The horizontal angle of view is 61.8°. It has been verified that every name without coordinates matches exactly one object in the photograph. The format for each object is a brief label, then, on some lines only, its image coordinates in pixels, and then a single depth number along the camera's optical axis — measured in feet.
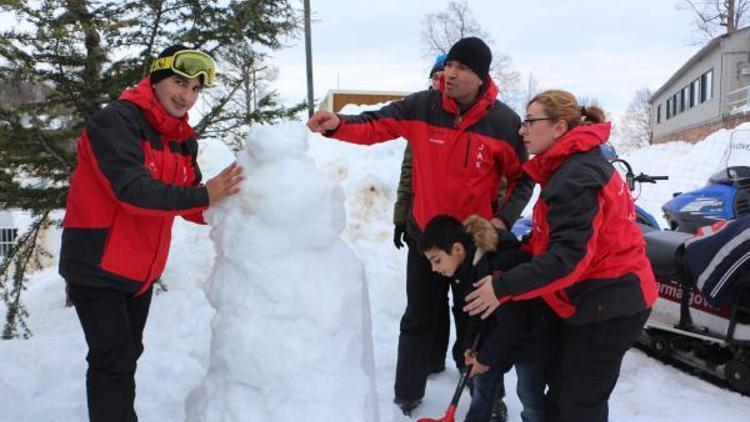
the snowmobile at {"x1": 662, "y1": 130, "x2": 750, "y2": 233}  18.24
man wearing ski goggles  8.71
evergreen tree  14.53
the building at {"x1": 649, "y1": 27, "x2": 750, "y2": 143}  79.03
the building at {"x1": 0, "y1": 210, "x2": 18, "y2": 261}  27.89
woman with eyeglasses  8.55
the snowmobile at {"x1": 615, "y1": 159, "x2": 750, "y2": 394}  13.34
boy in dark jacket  10.09
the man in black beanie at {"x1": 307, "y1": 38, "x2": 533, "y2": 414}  11.62
